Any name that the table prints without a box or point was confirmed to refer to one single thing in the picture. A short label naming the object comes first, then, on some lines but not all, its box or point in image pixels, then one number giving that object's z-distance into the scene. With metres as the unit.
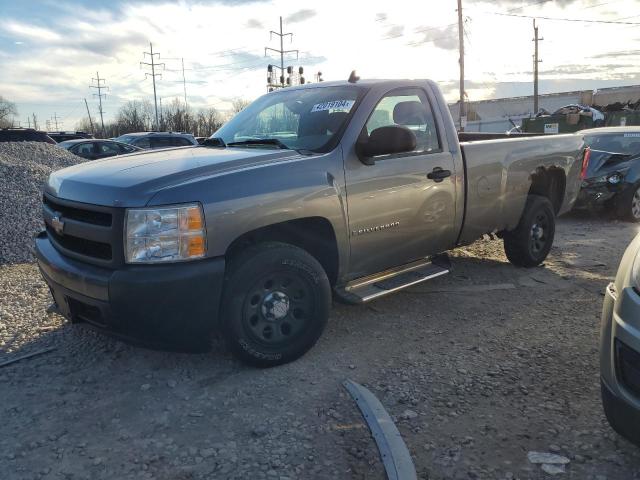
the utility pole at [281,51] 59.56
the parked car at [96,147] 17.00
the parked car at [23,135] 18.33
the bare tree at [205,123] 67.38
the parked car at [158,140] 18.81
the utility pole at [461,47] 32.75
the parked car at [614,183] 9.09
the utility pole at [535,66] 49.91
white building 48.62
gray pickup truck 3.08
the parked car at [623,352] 2.32
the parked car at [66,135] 26.17
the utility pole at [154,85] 64.41
